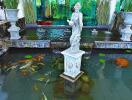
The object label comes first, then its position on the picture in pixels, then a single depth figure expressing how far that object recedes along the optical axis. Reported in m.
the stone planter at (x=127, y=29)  2.76
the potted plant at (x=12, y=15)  2.67
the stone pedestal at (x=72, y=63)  1.78
